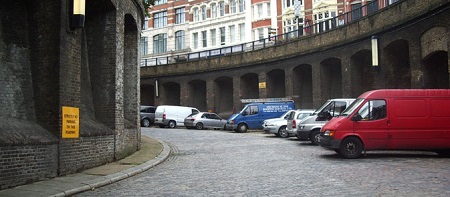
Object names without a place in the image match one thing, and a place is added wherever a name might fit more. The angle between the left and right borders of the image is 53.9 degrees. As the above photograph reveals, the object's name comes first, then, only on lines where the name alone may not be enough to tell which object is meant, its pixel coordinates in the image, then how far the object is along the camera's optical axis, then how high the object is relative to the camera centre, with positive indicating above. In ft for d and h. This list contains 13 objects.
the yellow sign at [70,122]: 34.55 +0.19
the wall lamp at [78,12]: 34.99 +8.90
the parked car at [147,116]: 126.21 +2.11
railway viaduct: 67.46 +13.50
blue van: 102.53 +2.10
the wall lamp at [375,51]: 71.26 +11.25
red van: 44.96 -0.50
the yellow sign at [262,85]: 130.72 +10.99
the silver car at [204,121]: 114.32 +0.42
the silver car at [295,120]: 71.95 +0.28
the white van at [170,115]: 121.08 +2.24
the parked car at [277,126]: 82.38 -0.79
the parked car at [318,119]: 62.80 +0.34
